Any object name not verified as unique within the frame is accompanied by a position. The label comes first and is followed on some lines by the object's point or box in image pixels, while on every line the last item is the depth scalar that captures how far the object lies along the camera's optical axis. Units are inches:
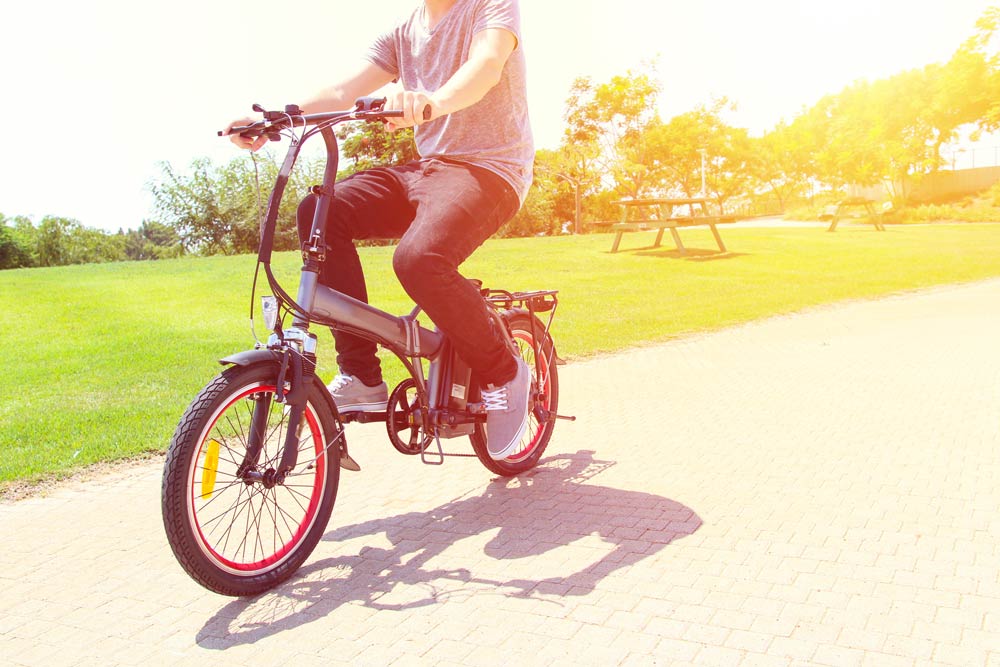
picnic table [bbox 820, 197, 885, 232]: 1102.4
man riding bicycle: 137.5
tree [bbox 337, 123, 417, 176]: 1267.2
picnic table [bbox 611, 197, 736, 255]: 753.0
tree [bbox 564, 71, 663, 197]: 1568.7
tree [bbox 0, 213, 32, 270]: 1210.6
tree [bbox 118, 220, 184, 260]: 1140.1
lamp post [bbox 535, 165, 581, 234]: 1463.3
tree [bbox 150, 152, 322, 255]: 1074.7
